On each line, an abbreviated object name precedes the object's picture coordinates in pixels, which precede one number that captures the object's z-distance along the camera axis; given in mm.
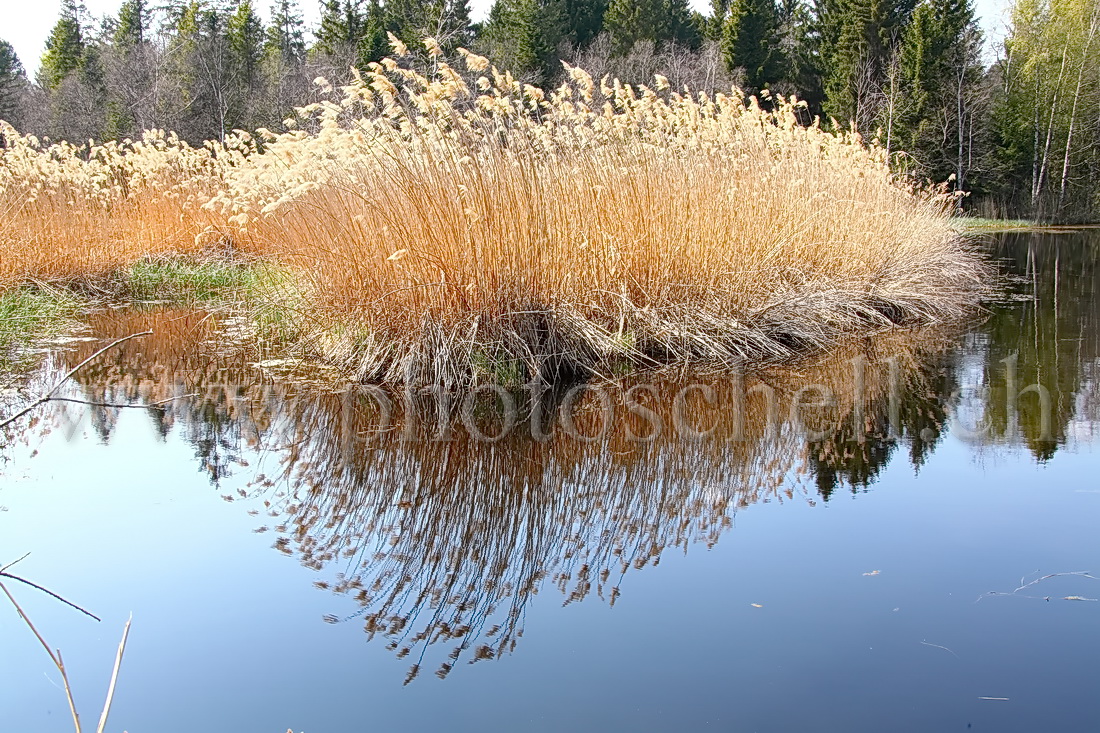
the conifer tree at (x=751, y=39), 29562
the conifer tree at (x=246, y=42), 31534
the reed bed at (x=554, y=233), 5086
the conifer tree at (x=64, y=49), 39969
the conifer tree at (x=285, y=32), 38781
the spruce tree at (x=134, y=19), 41375
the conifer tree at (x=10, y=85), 29266
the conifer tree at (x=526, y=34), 29391
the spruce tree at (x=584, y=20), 35938
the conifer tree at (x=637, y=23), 34781
